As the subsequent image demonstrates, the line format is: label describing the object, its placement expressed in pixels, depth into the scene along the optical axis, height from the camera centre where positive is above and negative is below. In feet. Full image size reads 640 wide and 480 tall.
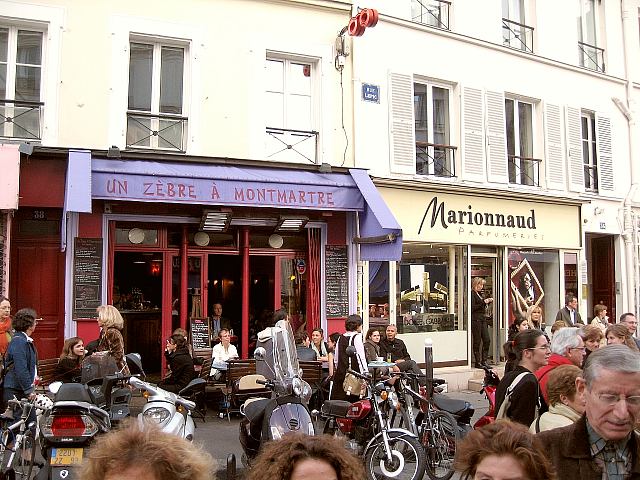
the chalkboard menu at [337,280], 37.99 +1.13
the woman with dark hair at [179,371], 29.17 -3.10
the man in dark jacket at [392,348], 33.09 -2.43
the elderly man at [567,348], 15.56 -1.21
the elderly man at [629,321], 31.24 -1.06
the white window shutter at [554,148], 46.85 +10.74
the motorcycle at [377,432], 20.65 -4.49
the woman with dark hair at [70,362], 26.11 -2.42
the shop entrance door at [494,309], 44.21 -0.66
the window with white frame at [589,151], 50.01 +11.25
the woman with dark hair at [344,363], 25.75 -2.46
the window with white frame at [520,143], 46.06 +11.00
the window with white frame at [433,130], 42.01 +10.92
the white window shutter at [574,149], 47.98 +10.90
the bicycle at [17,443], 18.88 -4.21
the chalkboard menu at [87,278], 32.17 +1.12
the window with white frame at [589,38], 51.26 +20.42
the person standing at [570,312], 40.83 -0.82
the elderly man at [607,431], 8.28 -1.68
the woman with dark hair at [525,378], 13.64 -1.65
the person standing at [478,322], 42.68 -1.46
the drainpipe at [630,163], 50.67 +10.61
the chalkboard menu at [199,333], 35.65 -1.76
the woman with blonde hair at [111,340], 24.20 -1.44
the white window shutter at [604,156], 50.21 +10.82
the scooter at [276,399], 18.66 -2.88
